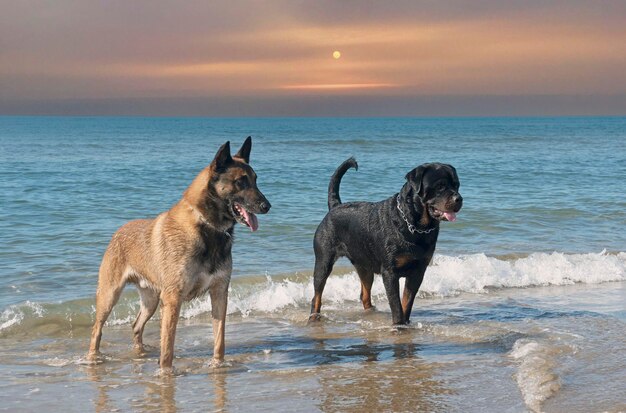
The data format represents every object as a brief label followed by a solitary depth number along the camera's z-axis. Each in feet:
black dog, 23.84
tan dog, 20.57
